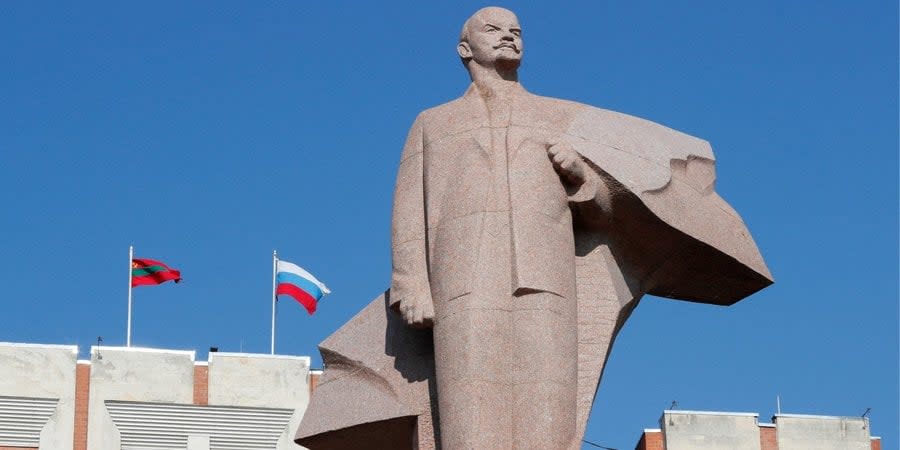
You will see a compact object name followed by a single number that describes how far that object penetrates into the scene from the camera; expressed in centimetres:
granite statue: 1738
